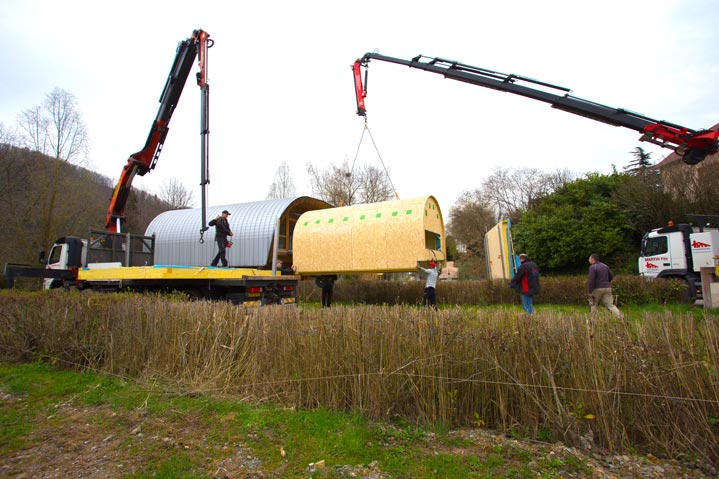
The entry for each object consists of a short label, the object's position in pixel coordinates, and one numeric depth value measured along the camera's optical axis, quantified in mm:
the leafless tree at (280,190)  32500
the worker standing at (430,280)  9642
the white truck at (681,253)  12266
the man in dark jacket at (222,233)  9797
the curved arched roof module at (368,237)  9562
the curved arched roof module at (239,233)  13242
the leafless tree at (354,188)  28594
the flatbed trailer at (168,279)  7889
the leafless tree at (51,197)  20688
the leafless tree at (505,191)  39938
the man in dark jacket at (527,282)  9320
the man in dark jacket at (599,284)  9336
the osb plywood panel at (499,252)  12609
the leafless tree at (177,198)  38719
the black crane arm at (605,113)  10328
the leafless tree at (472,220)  38269
